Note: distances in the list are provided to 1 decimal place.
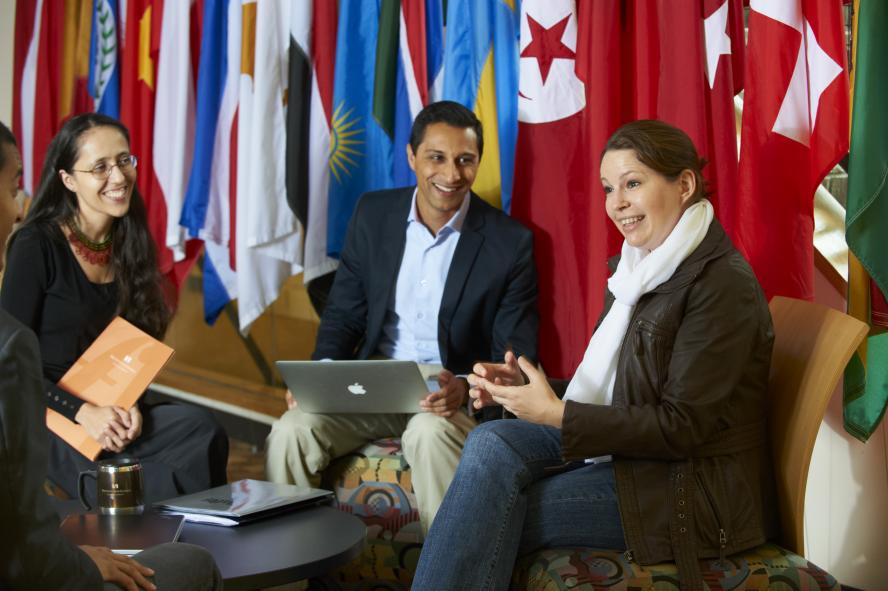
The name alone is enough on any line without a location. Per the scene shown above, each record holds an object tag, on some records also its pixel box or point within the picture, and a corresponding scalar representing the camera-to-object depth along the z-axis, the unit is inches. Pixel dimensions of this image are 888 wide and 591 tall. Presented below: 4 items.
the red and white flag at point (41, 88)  198.4
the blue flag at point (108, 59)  183.8
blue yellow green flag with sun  138.9
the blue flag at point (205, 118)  158.7
